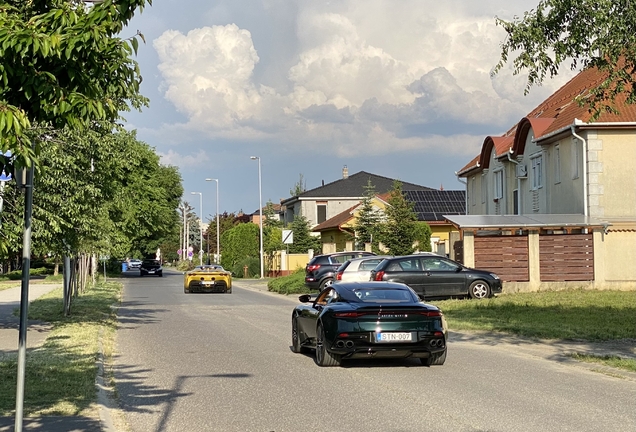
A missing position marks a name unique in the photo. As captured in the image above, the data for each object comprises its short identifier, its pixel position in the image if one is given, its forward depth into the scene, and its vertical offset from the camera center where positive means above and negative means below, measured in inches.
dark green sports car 515.8 -35.7
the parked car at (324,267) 1427.2 +1.4
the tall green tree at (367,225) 1924.2 +94.1
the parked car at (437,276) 1114.1 -10.9
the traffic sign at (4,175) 267.7 +28.9
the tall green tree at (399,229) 1720.0 +73.4
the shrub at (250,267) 2534.4 +3.5
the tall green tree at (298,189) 4372.0 +386.4
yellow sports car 1619.1 -22.6
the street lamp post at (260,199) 2462.1 +192.4
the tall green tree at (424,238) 1923.4 +63.9
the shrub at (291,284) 1546.5 -29.1
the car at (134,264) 3762.6 +20.1
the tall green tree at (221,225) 4434.1 +219.4
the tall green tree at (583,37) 583.8 +152.2
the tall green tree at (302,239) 2935.5 +95.4
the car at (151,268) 2987.5 +2.3
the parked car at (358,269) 1196.7 -1.6
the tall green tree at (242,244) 2743.6 +73.7
